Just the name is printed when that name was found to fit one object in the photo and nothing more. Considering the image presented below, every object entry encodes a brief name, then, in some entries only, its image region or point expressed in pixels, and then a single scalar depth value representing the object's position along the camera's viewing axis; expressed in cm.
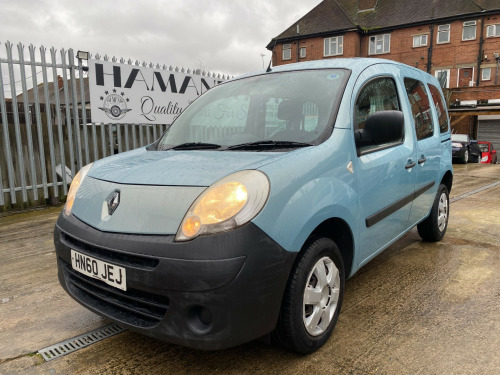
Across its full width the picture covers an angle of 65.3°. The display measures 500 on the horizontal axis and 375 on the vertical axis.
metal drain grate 219
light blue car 167
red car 2039
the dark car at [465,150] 1592
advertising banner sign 668
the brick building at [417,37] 2750
